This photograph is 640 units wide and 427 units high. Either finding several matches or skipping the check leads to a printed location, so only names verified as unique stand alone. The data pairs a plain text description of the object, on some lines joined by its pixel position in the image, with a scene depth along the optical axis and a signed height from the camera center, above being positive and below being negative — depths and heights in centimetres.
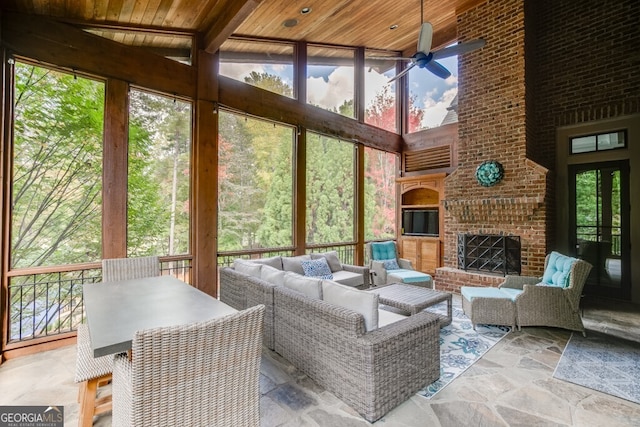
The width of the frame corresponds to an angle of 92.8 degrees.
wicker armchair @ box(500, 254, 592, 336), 355 -105
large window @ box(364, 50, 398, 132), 695 +293
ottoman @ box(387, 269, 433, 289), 501 -105
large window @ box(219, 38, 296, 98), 492 +263
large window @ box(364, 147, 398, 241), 706 +51
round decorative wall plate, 521 +73
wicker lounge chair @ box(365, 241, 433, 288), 509 -99
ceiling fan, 388 +220
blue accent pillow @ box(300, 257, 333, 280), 468 -83
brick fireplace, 497 +108
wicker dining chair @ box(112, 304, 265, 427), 129 -75
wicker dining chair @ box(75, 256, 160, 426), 179 -93
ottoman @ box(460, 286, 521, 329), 369 -115
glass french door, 482 -15
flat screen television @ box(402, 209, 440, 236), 699 -16
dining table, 159 -61
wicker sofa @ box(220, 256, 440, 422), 210 -99
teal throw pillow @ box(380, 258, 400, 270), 554 -90
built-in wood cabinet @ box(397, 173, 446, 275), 676 -21
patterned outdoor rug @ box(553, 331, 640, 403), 250 -142
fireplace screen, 517 -68
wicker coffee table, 349 -101
